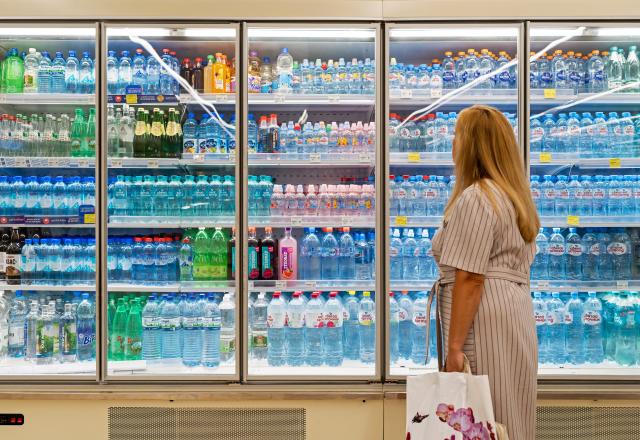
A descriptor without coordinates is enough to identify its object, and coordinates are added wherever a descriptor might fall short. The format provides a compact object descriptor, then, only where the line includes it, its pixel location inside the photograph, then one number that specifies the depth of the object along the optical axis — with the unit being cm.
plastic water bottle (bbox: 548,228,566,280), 310
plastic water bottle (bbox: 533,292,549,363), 306
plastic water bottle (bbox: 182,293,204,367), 308
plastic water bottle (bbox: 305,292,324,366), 313
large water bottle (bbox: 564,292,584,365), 308
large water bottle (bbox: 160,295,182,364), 308
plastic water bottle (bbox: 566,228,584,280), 311
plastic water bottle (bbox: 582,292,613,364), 305
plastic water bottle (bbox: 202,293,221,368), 307
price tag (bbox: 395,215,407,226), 286
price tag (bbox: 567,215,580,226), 286
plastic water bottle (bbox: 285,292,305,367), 313
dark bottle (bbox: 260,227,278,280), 302
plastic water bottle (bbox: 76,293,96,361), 304
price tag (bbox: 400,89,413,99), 288
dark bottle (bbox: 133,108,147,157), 310
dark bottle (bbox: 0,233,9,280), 300
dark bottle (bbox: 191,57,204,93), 307
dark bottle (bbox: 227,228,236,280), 301
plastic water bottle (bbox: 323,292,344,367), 311
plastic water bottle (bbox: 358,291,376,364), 313
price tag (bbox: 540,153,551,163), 288
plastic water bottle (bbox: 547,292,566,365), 307
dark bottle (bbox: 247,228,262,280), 301
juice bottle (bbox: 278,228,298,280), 308
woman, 188
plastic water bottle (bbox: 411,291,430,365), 311
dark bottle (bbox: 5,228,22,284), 300
